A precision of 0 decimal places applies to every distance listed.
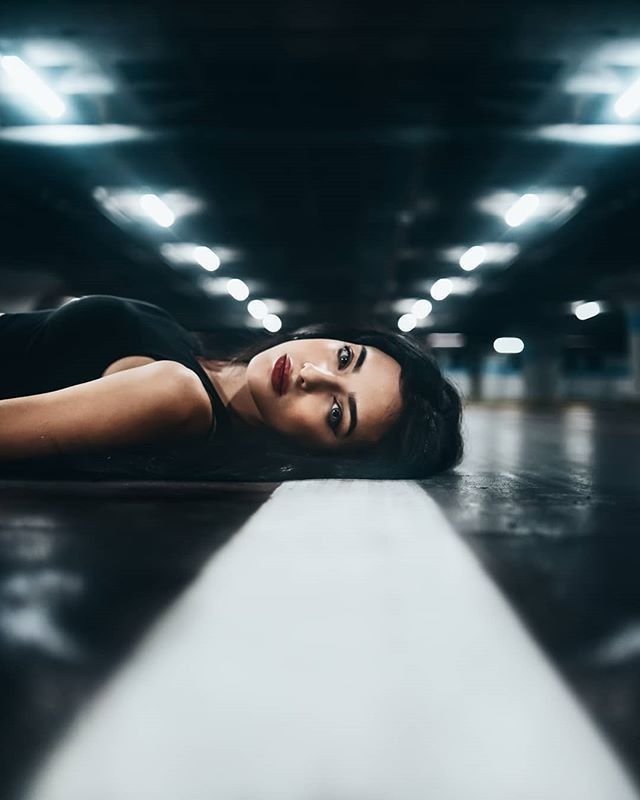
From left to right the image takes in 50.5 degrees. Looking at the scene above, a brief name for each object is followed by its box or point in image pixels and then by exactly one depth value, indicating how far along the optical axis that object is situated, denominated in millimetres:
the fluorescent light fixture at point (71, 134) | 7422
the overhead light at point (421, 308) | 19641
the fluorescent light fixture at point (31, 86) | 6097
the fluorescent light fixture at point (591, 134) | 7402
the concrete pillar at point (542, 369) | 25666
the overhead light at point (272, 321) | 22922
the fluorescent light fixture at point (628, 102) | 6641
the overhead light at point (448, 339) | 25094
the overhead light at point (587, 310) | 20047
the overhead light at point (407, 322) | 22642
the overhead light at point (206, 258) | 13156
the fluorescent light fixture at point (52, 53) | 5870
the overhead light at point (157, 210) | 10148
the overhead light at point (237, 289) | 16477
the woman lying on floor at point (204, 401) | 1854
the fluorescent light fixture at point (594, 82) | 6457
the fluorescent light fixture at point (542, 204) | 9836
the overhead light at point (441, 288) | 16291
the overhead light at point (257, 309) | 19719
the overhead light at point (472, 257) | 13117
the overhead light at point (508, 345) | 26642
